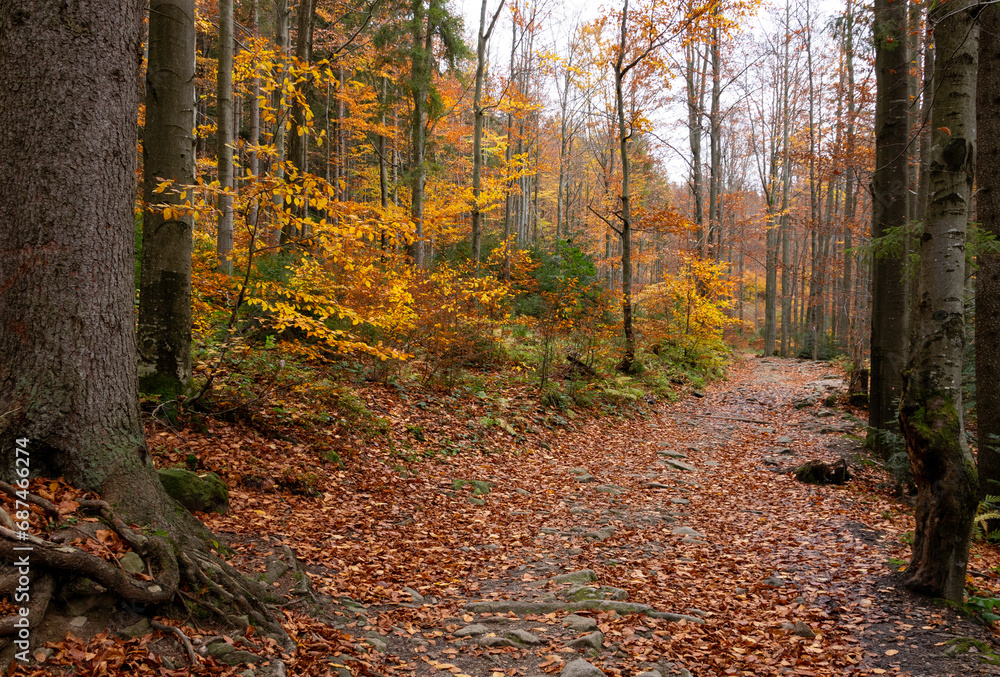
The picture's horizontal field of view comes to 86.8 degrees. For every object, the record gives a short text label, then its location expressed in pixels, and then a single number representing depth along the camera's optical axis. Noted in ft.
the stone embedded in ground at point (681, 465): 28.50
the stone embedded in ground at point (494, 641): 11.91
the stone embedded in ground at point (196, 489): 14.34
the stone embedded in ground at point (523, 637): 12.05
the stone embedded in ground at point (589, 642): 11.74
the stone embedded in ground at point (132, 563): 8.66
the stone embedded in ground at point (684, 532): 19.70
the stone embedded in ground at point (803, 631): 12.33
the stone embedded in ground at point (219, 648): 8.82
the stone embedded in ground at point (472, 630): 12.29
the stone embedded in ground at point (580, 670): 10.48
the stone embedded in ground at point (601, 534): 19.15
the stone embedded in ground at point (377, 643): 11.30
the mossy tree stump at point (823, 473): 25.08
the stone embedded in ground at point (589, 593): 14.33
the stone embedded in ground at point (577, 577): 15.47
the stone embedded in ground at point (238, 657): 8.87
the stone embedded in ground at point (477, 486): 22.59
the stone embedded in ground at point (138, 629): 8.23
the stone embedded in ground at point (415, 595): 13.70
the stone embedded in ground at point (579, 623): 12.56
